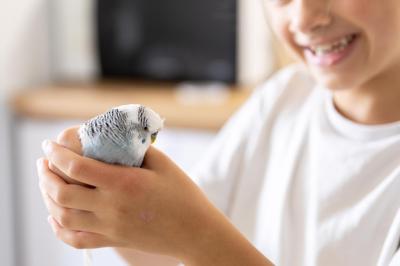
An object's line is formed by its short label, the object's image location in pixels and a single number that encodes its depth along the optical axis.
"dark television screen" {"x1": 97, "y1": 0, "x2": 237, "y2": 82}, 2.17
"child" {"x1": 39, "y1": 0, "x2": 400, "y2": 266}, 0.94
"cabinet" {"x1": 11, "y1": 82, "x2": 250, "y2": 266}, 1.97
